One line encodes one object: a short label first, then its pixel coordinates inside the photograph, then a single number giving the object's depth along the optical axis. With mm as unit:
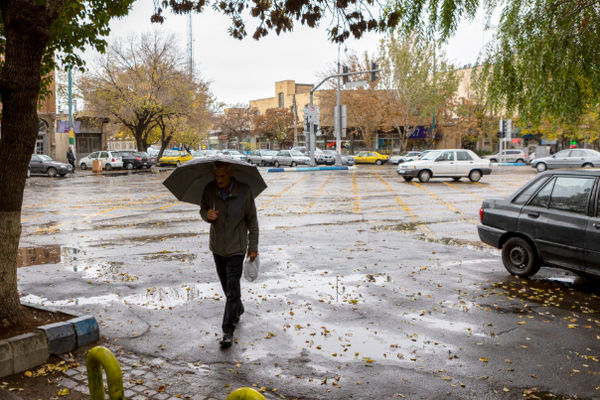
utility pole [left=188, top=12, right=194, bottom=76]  99312
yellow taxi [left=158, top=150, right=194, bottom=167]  48722
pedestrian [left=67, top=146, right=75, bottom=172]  40250
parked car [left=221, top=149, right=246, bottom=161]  49097
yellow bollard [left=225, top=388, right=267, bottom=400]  2092
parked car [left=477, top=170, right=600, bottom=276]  6527
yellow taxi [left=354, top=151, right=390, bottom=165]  52969
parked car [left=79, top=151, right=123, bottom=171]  42812
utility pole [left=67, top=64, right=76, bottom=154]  38269
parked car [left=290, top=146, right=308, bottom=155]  58431
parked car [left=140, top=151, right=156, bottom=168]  43688
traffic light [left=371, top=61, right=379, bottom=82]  31283
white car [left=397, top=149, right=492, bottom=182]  25594
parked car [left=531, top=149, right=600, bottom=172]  31859
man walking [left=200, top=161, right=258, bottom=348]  5156
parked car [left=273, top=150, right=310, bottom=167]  45875
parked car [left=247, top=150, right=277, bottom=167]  47781
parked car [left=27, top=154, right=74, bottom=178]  34562
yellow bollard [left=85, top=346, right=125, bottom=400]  2631
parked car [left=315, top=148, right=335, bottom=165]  48938
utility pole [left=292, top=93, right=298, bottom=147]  68431
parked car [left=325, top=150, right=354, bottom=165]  49781
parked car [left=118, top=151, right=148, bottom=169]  43000
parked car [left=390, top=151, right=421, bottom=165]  48144
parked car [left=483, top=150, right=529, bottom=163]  48562
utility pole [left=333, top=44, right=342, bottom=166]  39594
